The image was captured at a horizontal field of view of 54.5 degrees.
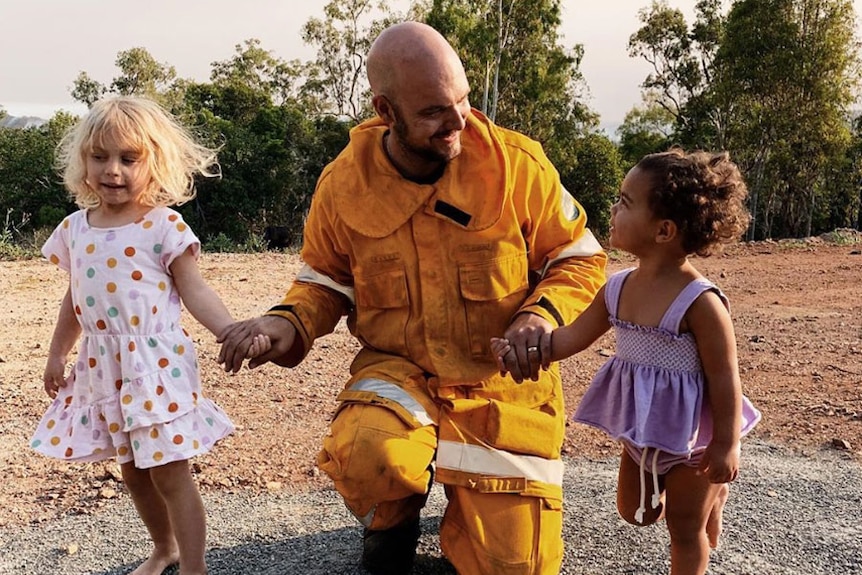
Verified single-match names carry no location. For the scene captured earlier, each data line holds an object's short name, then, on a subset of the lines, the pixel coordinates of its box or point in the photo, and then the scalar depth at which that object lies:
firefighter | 2.57
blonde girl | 2.52
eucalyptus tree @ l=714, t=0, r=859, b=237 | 16.92
